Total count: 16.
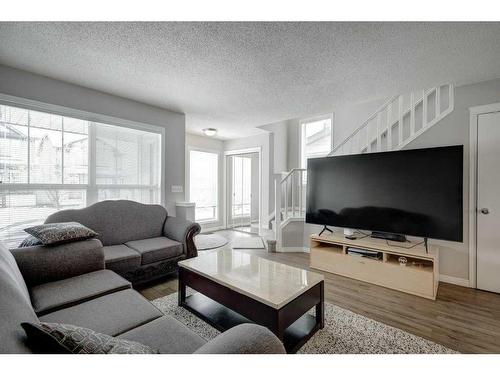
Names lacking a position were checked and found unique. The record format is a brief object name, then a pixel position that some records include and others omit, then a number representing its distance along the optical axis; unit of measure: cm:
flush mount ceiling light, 453
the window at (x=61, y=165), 236
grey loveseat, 238
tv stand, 237
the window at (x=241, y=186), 620
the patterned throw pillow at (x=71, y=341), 68
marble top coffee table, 148
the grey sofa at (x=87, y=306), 76
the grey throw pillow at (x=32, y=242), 188
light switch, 376
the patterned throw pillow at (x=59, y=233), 183
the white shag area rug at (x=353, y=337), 156
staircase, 282
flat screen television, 237
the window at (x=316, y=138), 466
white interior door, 246
